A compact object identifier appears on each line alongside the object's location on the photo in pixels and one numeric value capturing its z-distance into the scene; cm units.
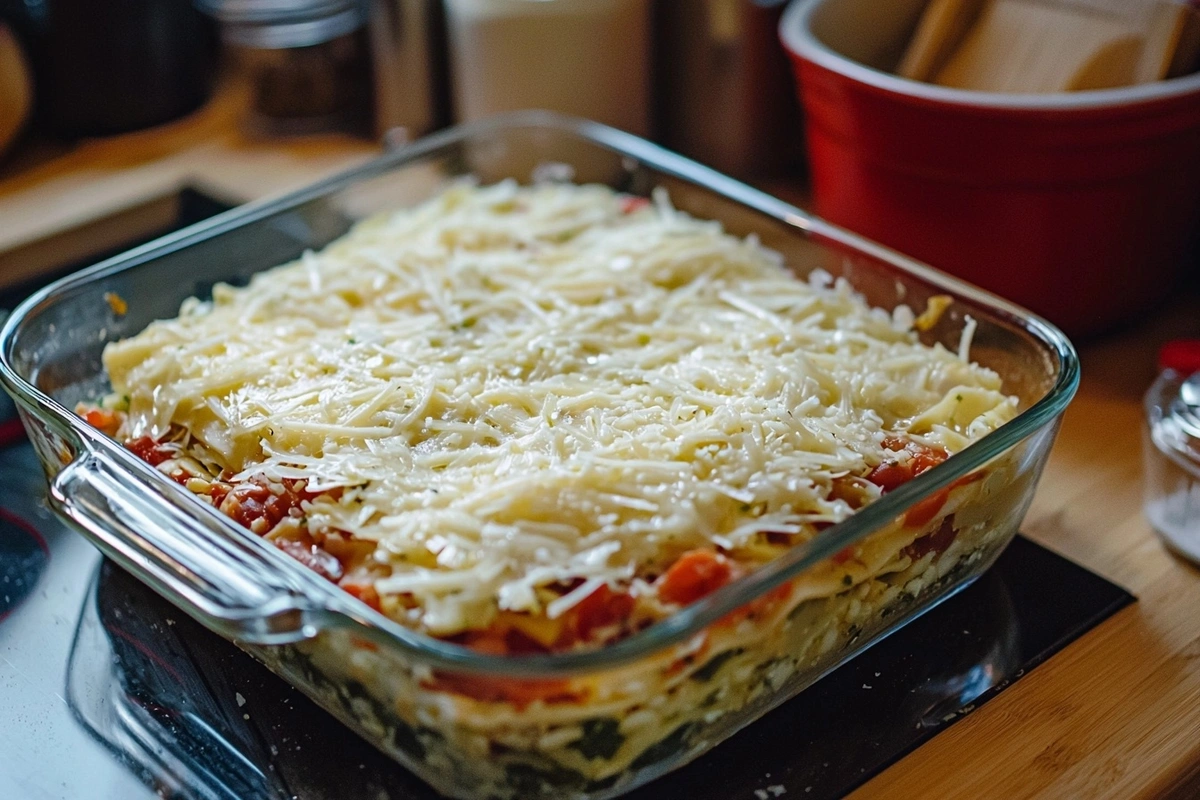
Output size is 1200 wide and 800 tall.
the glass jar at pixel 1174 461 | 76
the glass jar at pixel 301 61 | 102
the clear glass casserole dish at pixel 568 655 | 60
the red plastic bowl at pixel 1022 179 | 82
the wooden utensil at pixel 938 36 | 91
